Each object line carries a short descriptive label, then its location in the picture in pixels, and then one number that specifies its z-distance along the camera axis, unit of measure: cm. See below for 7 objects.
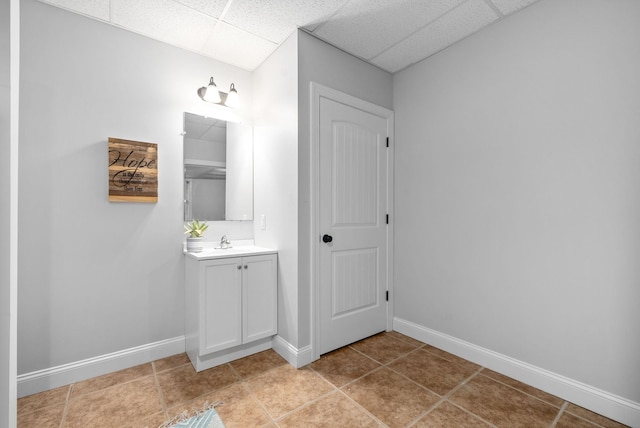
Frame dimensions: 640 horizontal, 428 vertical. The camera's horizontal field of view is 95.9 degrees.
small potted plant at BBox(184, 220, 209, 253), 242
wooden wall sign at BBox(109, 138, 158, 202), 218
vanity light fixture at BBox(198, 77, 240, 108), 251
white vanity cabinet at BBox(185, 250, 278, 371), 217
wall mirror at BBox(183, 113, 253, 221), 255
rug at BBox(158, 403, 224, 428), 161
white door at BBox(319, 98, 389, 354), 246
